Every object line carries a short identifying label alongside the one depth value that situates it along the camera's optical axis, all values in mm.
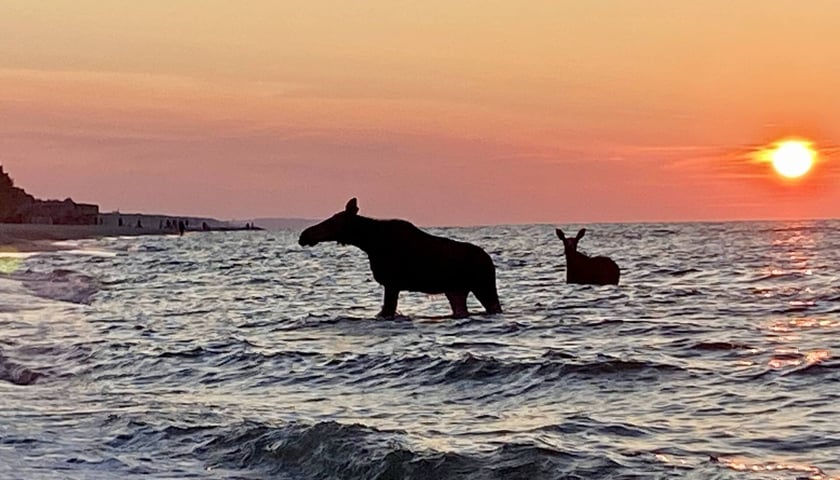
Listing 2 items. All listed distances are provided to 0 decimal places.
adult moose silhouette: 20062
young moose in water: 30000
